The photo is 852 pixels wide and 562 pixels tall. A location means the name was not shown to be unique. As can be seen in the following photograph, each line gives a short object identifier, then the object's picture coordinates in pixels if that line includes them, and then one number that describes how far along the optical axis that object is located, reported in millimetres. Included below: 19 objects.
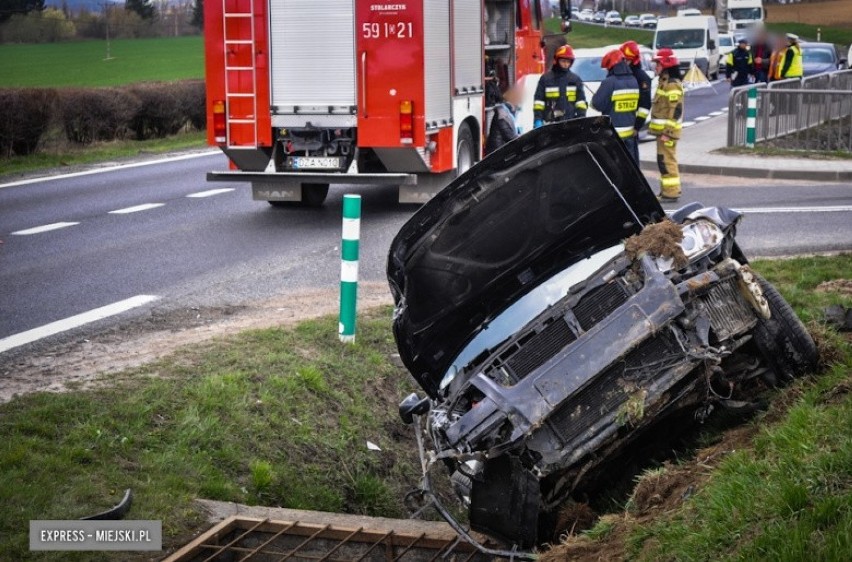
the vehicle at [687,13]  50038
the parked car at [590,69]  24719
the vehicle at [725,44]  52844
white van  45719
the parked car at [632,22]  87938
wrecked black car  5086
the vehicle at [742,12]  58062
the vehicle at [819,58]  37094
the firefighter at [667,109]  14438
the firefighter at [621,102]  14281
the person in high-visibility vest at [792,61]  24625
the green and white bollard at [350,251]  8117
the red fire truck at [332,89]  13508
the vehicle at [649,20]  86875
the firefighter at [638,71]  14805
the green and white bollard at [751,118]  20062
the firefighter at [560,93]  15977
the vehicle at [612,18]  88250
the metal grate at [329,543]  5918
